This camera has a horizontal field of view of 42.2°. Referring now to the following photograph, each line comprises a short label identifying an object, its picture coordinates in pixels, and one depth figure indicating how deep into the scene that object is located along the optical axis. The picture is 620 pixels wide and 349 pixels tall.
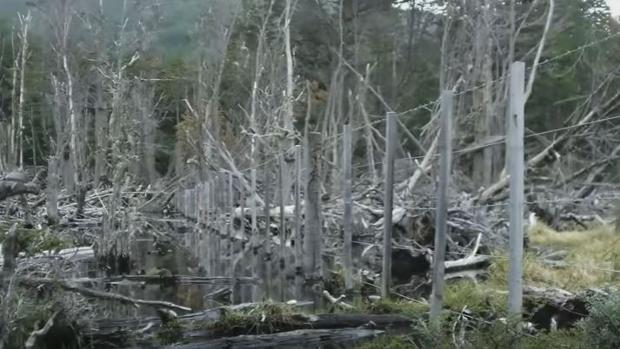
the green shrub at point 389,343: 6.09
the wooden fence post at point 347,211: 8.73
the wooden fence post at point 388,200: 7.45
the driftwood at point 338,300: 7.78
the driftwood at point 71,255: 6.64
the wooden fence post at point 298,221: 10.95
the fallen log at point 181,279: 11.05
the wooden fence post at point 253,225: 15.09
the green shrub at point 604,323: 4.32
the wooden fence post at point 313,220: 10.05
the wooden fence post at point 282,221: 12.59
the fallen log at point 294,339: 6.34
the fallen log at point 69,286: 6.05
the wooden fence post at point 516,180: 5.19
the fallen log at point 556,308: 6.19
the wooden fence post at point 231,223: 16.06
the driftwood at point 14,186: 5.75
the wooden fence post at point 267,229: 13.49
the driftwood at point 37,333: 5.54
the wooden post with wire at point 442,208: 5.95
